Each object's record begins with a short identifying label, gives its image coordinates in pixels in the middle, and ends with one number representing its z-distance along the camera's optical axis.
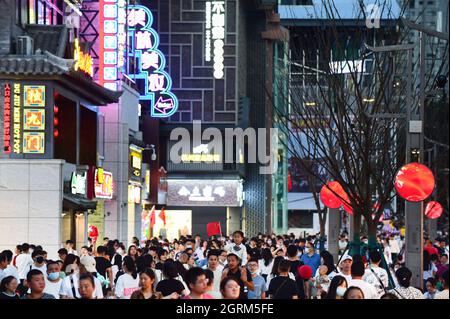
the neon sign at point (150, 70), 52.59
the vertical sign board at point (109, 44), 39.53
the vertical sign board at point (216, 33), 59.25
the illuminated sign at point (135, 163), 44.12
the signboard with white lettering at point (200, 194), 59.31
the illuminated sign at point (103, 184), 37.12
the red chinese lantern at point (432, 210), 36.90
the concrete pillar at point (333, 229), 35.50
